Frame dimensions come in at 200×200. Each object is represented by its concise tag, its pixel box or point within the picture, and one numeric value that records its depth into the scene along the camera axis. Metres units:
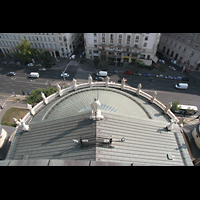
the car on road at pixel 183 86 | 75.12
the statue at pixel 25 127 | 28.70
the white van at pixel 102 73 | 83.50
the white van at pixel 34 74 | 83.74
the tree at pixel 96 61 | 85.43
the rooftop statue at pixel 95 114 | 22.04
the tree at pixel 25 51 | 84.56
